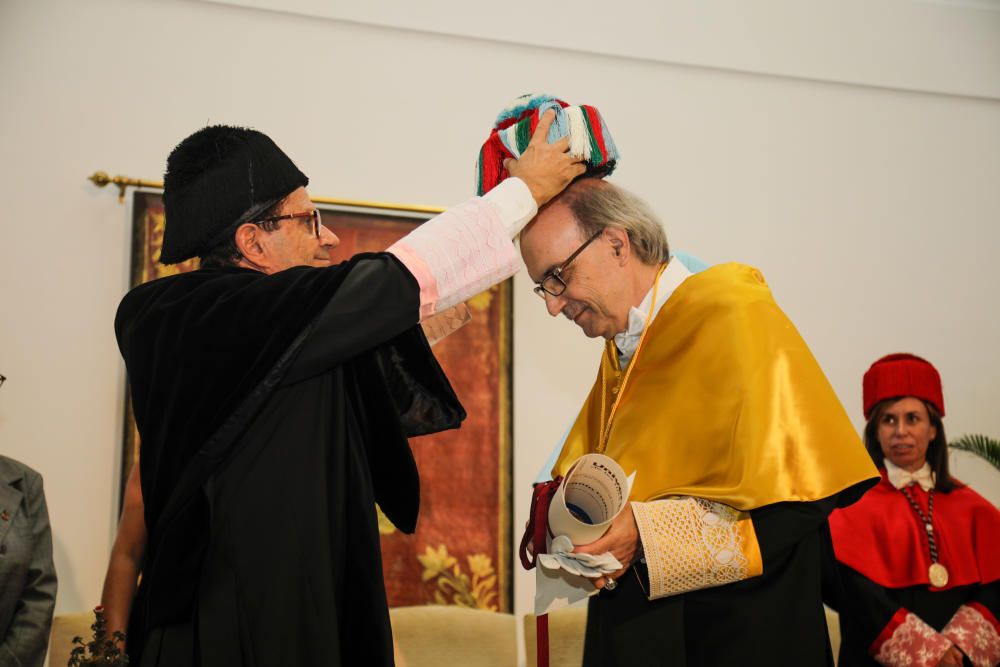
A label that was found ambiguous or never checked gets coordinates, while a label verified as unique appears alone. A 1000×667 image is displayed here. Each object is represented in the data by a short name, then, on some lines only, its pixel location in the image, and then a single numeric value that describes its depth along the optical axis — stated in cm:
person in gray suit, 350
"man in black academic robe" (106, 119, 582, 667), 180
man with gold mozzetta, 220
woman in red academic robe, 400
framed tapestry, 452
